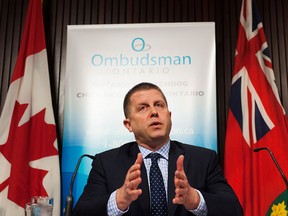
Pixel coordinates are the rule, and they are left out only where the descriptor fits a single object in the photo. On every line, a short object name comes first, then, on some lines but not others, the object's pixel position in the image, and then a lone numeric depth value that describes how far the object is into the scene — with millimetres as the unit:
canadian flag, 3154
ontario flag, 3059
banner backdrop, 3301
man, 1680
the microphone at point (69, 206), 2178
